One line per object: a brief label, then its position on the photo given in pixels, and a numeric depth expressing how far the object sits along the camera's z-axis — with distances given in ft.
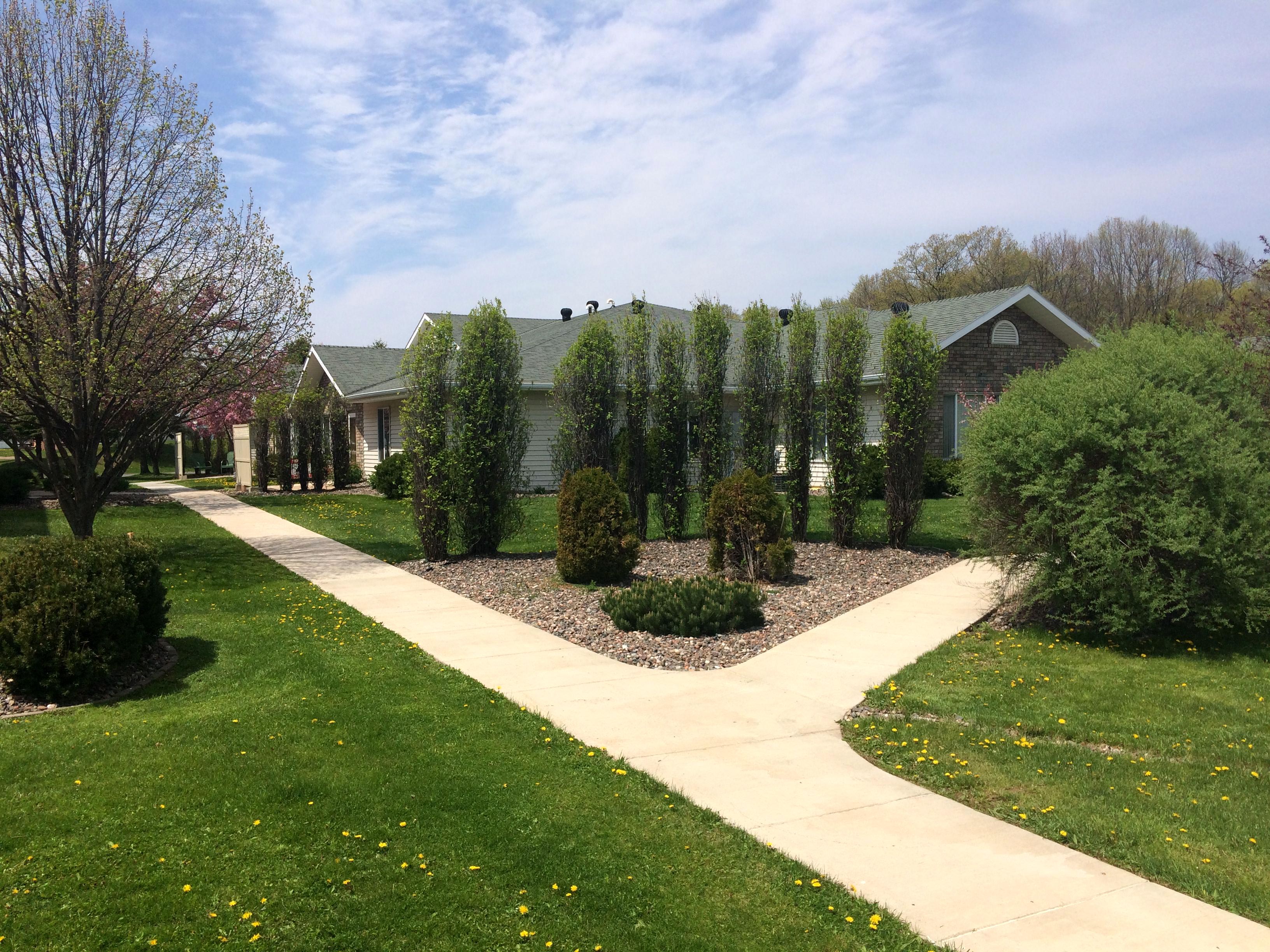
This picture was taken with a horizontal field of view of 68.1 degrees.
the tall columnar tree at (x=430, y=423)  40.68
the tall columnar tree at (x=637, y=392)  46.24
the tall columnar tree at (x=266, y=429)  82.12
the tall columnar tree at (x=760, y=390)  44.91
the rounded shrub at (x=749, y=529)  36.09
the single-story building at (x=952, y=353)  70.85
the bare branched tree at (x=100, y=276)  40.78
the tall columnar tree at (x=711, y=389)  44.96
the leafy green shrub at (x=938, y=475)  64.13
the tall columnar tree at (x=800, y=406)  44.09
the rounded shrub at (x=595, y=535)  36.29
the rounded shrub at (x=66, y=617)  20.92
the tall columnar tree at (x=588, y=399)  45.11
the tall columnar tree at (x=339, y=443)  83.30
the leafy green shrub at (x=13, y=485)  64.49
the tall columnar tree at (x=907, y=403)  42.14
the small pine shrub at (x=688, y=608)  28.50
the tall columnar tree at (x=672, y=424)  45.93
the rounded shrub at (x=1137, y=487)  25.71
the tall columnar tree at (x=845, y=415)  43.11
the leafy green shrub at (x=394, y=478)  71.56
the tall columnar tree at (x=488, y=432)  41.34
